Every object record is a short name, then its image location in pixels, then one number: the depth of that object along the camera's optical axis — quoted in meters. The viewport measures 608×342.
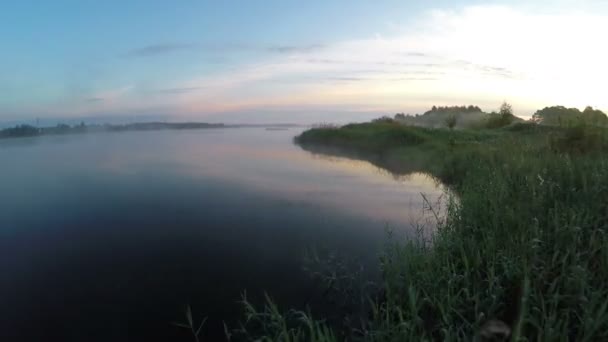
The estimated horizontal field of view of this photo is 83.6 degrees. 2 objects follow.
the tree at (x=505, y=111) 45.19
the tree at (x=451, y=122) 36.95
